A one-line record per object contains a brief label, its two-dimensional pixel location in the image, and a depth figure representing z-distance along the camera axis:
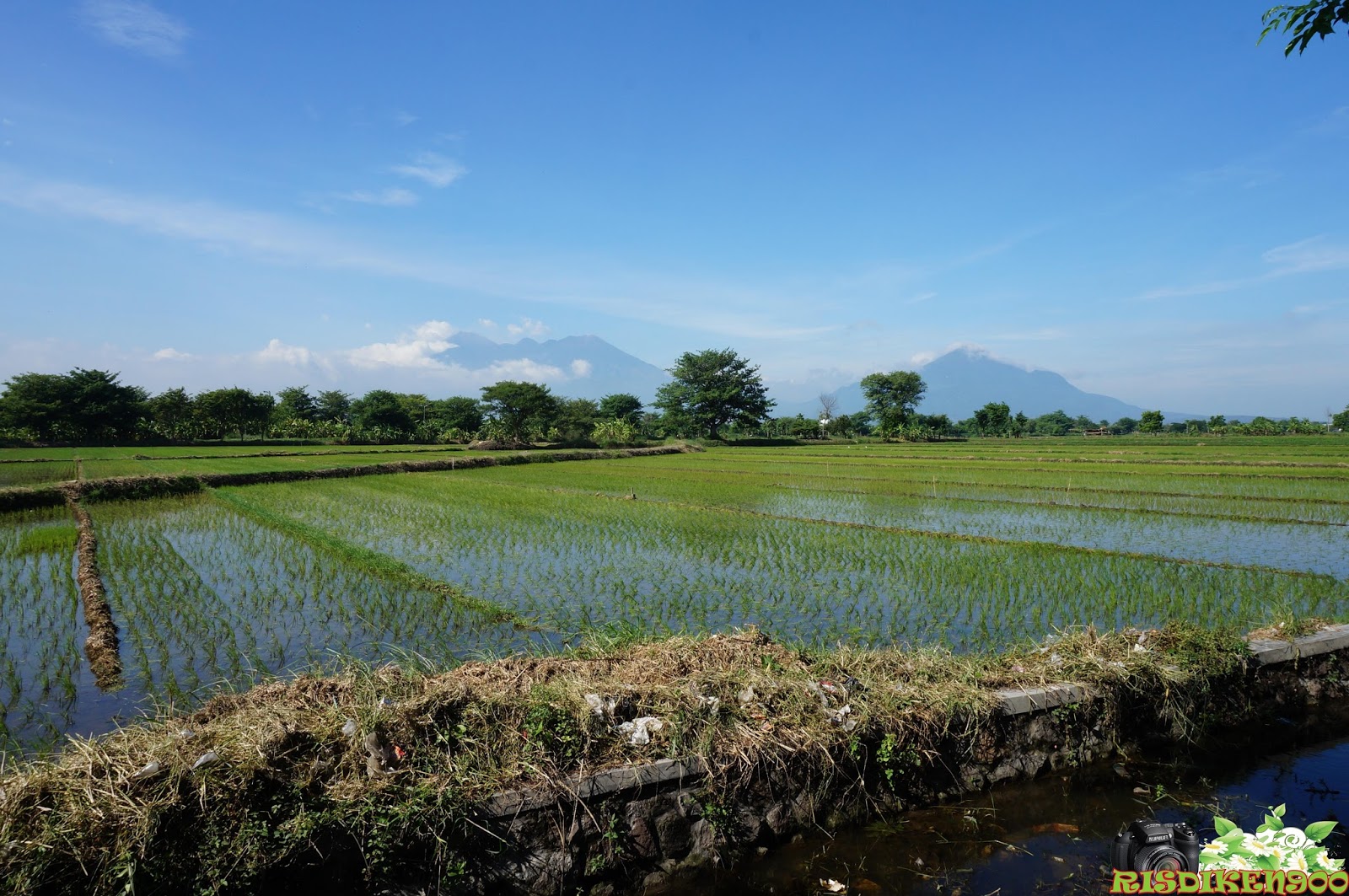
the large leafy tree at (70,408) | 39.19
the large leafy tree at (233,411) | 46.50
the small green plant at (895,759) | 3.96
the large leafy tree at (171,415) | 45.84
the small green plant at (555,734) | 3.59
